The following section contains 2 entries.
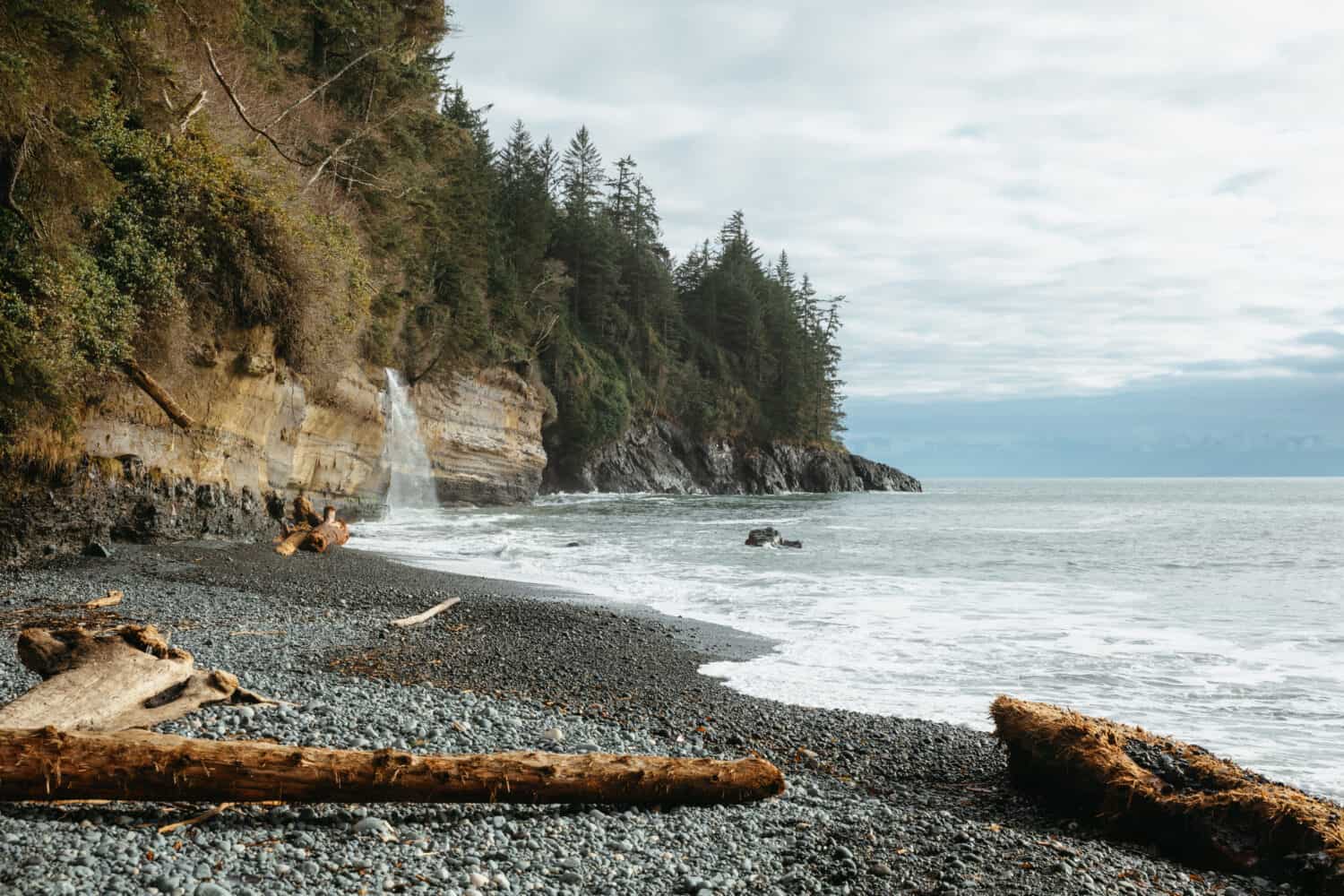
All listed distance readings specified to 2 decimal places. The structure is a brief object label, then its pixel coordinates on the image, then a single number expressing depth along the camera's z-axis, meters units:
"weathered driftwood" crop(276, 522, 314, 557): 16.16
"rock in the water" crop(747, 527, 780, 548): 25.08
